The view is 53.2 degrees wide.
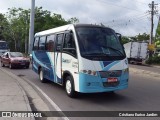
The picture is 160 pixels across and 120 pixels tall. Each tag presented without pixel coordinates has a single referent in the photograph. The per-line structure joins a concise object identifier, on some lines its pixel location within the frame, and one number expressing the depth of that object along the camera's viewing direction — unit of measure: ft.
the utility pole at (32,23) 68.50
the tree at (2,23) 116.50
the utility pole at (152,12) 81.09
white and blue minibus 17.10
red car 42.88
